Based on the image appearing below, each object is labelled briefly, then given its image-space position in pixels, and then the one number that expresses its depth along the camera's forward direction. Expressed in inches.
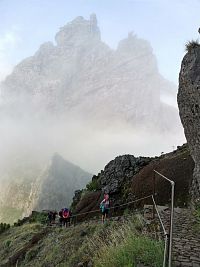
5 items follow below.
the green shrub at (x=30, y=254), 500.7
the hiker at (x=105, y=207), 478.3
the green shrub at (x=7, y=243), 676.6
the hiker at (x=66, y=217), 613.7
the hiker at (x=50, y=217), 792.5
